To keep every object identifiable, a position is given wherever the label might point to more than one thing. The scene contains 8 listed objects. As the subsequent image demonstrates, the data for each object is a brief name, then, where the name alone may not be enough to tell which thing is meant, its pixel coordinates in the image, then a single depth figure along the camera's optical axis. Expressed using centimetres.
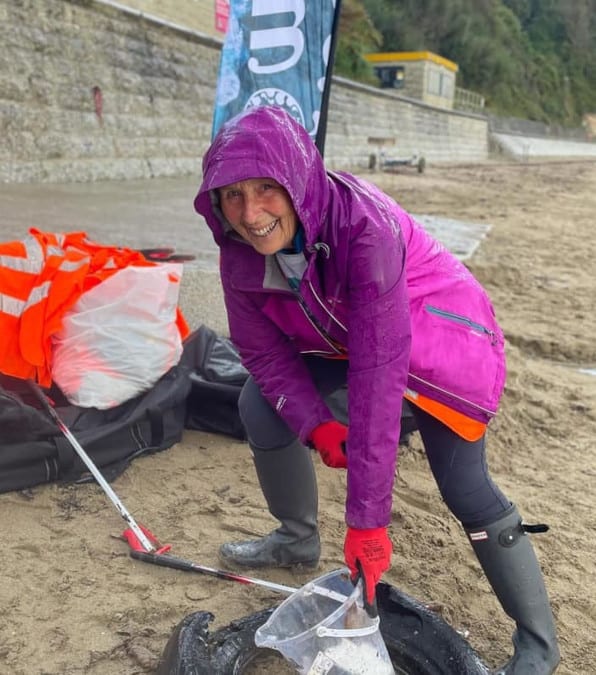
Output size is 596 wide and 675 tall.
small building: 4012
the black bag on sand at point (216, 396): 319
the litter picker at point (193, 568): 223
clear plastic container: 168
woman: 172
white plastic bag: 290
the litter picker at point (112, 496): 240
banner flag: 391
